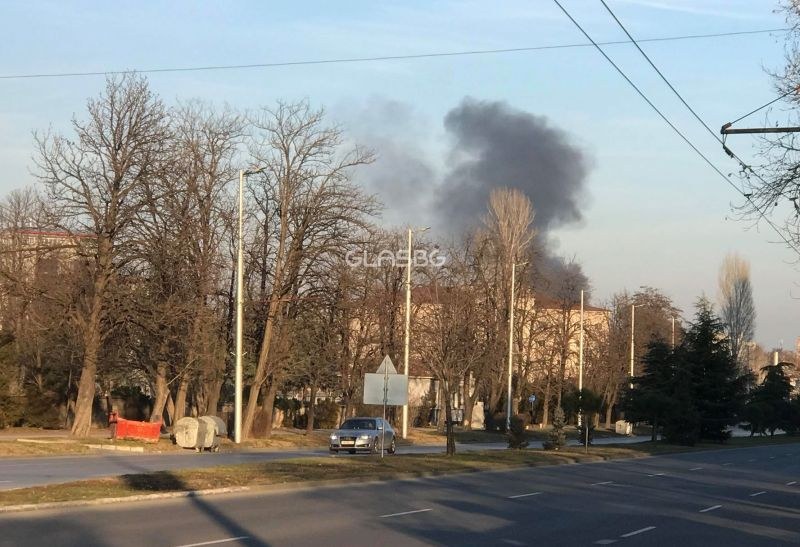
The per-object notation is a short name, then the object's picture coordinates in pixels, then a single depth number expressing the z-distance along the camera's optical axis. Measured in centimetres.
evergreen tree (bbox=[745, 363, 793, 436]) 8581
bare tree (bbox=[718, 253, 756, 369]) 10556
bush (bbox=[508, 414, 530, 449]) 4278
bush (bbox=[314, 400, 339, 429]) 6850
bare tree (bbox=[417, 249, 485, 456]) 6203
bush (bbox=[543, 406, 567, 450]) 4447
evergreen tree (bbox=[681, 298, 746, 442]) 6425
